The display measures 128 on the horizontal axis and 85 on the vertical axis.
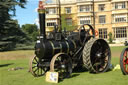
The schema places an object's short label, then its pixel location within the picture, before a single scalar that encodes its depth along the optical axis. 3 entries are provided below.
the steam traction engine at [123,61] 7.07
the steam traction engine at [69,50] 7.38
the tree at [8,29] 25.31
